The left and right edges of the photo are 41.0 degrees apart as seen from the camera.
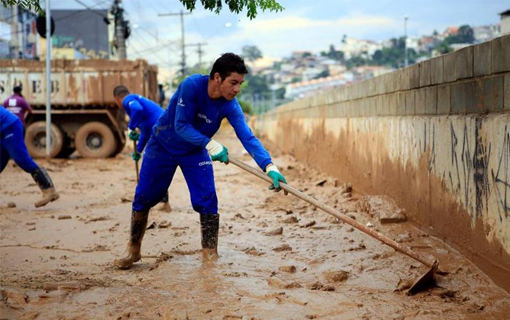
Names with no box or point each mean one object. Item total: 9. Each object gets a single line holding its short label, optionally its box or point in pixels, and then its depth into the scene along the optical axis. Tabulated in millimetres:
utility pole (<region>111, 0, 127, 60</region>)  26094
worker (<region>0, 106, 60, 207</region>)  8297
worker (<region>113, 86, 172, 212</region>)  8109
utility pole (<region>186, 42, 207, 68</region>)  64925
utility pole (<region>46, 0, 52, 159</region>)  15806
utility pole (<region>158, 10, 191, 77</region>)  54594
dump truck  17562
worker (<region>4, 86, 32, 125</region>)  15242
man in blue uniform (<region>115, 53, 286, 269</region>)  5070
